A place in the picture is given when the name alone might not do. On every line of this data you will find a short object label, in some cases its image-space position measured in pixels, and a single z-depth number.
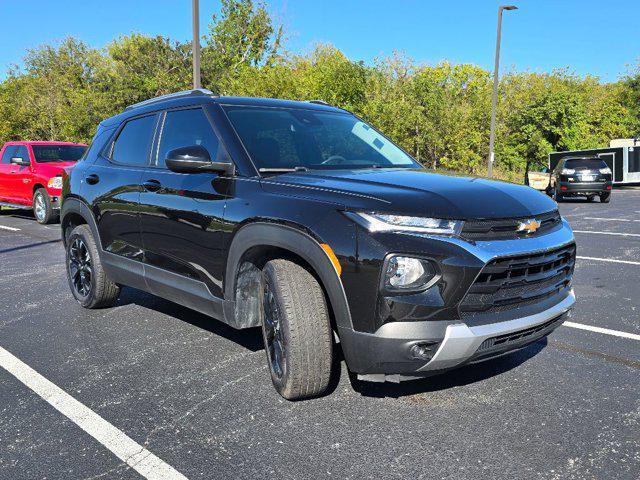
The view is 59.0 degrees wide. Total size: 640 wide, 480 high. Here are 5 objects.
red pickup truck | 11.77
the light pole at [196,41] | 12.01
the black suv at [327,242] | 2.57
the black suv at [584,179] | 18.80
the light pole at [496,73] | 22.53
